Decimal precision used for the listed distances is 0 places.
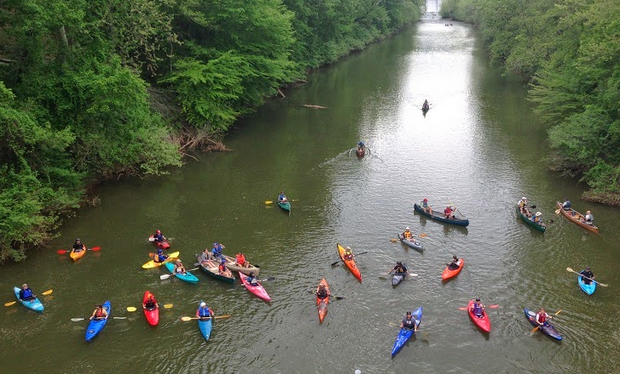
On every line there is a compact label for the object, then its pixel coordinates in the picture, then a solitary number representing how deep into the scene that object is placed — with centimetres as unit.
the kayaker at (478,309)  1972
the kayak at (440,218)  2705
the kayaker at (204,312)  1958
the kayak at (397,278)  2209
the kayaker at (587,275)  2187
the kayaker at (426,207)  2811
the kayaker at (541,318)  1923
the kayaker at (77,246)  2388
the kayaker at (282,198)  2891
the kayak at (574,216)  2614
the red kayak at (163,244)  2478
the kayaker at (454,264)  2294
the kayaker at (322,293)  2089
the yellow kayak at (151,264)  2320
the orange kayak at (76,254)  2361
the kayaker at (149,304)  2005
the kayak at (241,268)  2266
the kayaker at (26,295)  2023
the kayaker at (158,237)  2491
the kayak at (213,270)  2219
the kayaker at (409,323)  1911
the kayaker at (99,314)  1941
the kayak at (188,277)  2231
